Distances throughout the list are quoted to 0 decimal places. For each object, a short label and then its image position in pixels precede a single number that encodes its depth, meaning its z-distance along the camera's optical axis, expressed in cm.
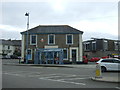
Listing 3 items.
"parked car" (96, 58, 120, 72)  1257
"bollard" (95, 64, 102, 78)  831
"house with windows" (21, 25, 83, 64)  2206
